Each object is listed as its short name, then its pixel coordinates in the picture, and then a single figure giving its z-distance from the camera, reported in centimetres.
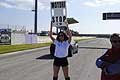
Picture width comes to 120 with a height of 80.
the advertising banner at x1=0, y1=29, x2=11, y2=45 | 4251
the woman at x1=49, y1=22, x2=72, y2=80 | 786
